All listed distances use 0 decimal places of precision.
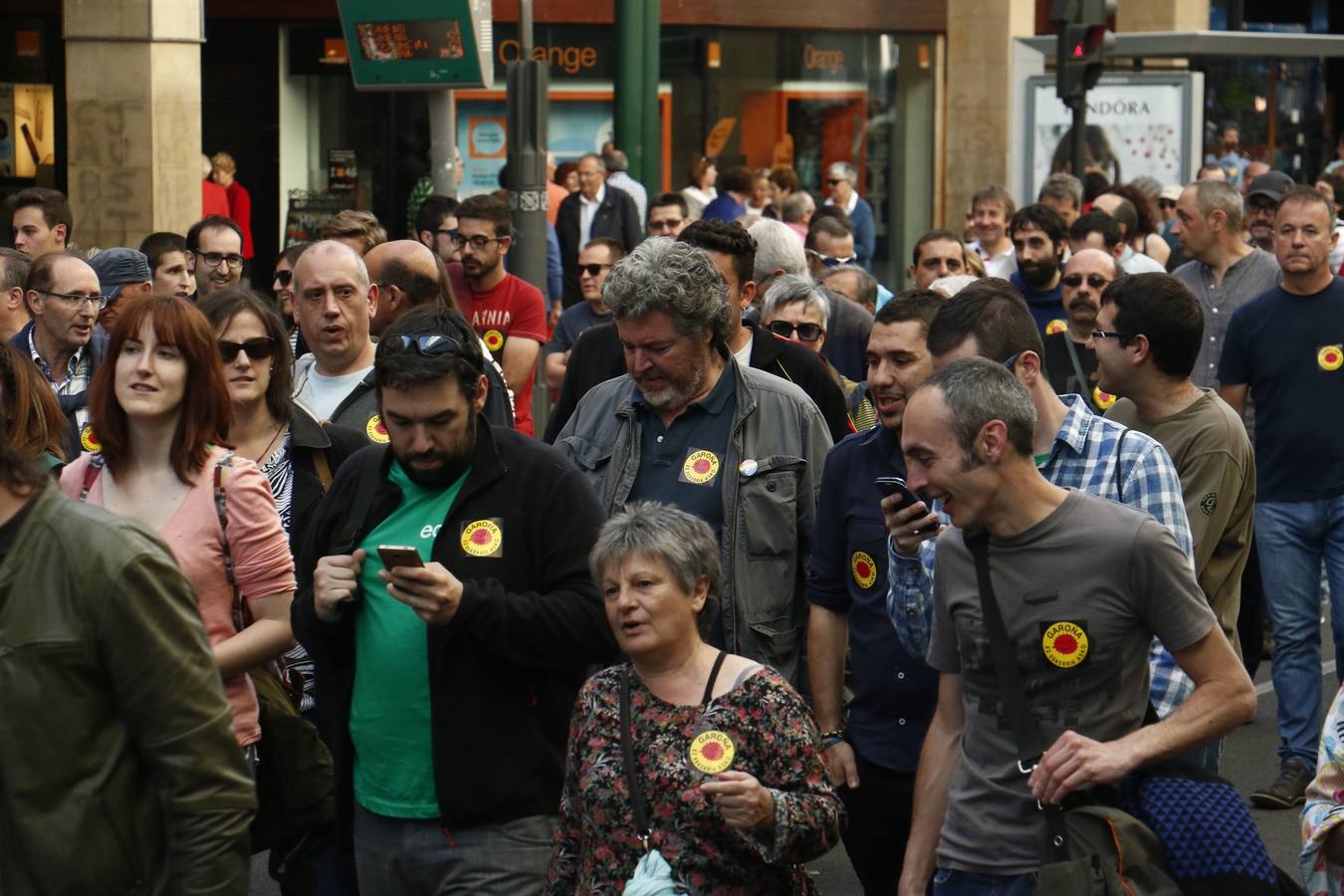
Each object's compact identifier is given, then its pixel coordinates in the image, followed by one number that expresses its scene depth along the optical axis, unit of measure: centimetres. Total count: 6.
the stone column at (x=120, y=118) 1691
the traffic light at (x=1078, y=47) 1656
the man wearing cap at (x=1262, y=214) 1306
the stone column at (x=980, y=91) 2634
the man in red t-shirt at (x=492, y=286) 1000
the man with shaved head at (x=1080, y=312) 909
